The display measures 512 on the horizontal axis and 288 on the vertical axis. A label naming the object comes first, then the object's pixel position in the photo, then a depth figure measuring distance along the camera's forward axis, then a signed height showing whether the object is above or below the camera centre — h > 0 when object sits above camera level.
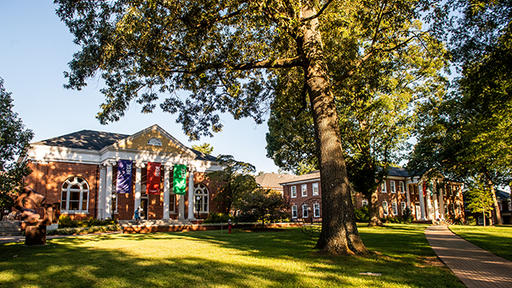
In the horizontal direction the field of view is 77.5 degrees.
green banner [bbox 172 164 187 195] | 29.54 +1.06
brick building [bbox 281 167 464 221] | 45.19 -1.63
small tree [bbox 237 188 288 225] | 23.19 -1.14
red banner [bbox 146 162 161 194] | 28.09 +1.15
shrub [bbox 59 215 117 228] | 23.17 -2.11
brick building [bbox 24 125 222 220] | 26.44 +1.70
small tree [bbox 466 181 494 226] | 33.38 -1.48
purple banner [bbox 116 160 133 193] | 26.38 +1.39
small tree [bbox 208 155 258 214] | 27.38 +1.17
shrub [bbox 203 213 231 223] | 28.03 -2.45
